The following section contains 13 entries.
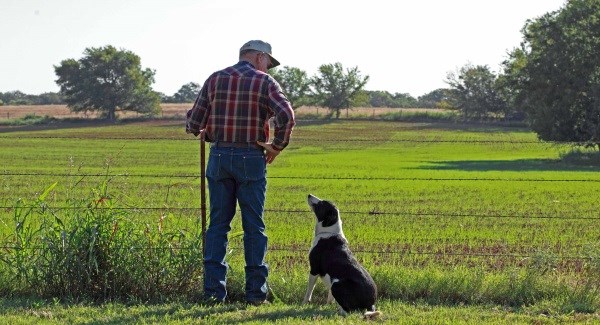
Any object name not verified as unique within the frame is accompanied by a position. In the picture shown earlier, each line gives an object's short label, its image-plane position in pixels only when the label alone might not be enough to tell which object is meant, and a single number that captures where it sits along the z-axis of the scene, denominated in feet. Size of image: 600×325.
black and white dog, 25.29
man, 25.93
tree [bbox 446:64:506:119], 383.24
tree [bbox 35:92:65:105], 536.01
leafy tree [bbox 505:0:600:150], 158.10
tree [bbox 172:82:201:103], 529.77
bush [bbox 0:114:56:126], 318.04
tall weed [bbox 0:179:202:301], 27.58
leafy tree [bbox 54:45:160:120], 383.24
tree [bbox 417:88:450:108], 542.98
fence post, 27.84
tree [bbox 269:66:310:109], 408.87
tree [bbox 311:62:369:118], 415.64
